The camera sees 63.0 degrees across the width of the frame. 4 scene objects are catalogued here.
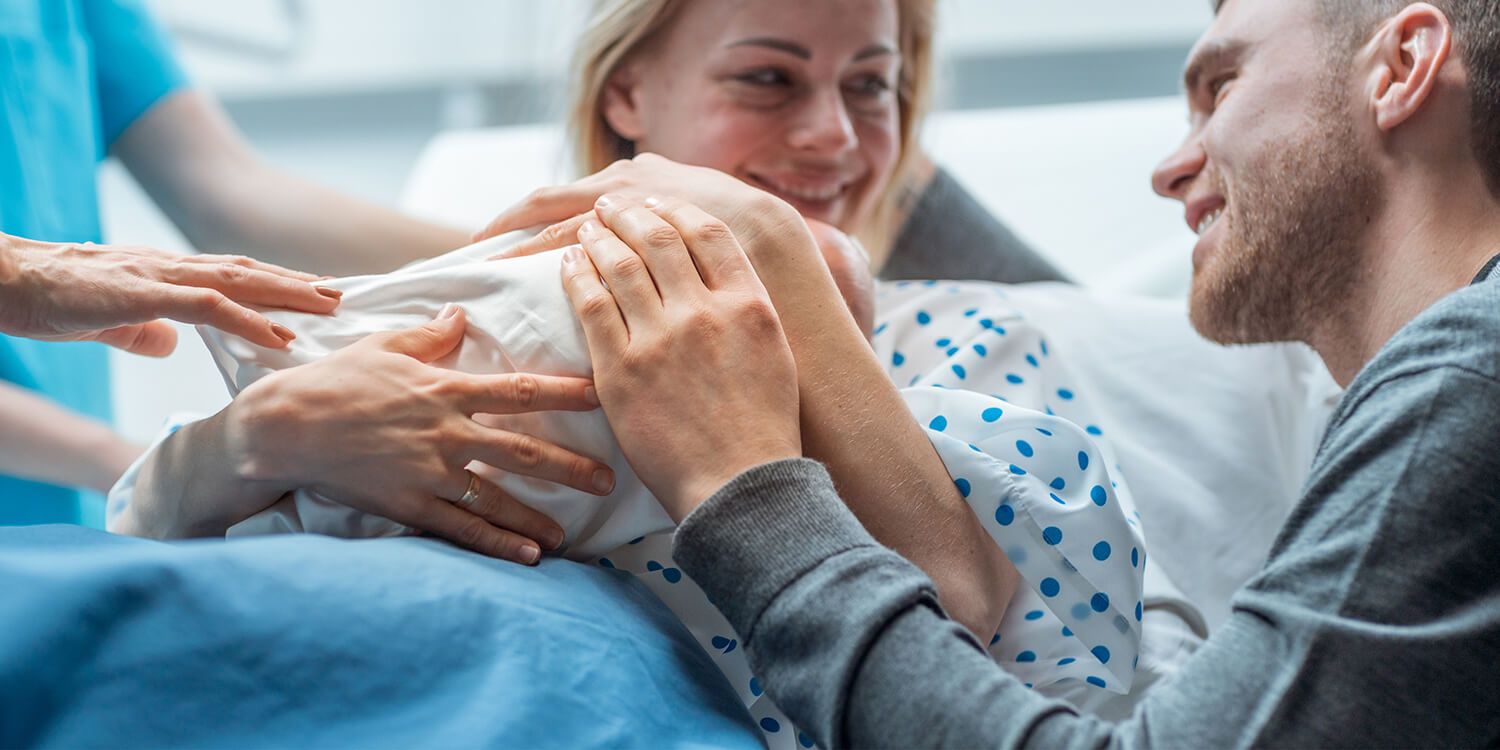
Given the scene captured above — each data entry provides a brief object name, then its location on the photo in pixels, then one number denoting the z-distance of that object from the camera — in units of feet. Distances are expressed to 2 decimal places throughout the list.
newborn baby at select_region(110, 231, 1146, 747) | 2.85
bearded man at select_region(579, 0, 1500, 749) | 2.11
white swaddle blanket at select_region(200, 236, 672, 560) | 2.83
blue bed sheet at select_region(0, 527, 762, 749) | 2.12
